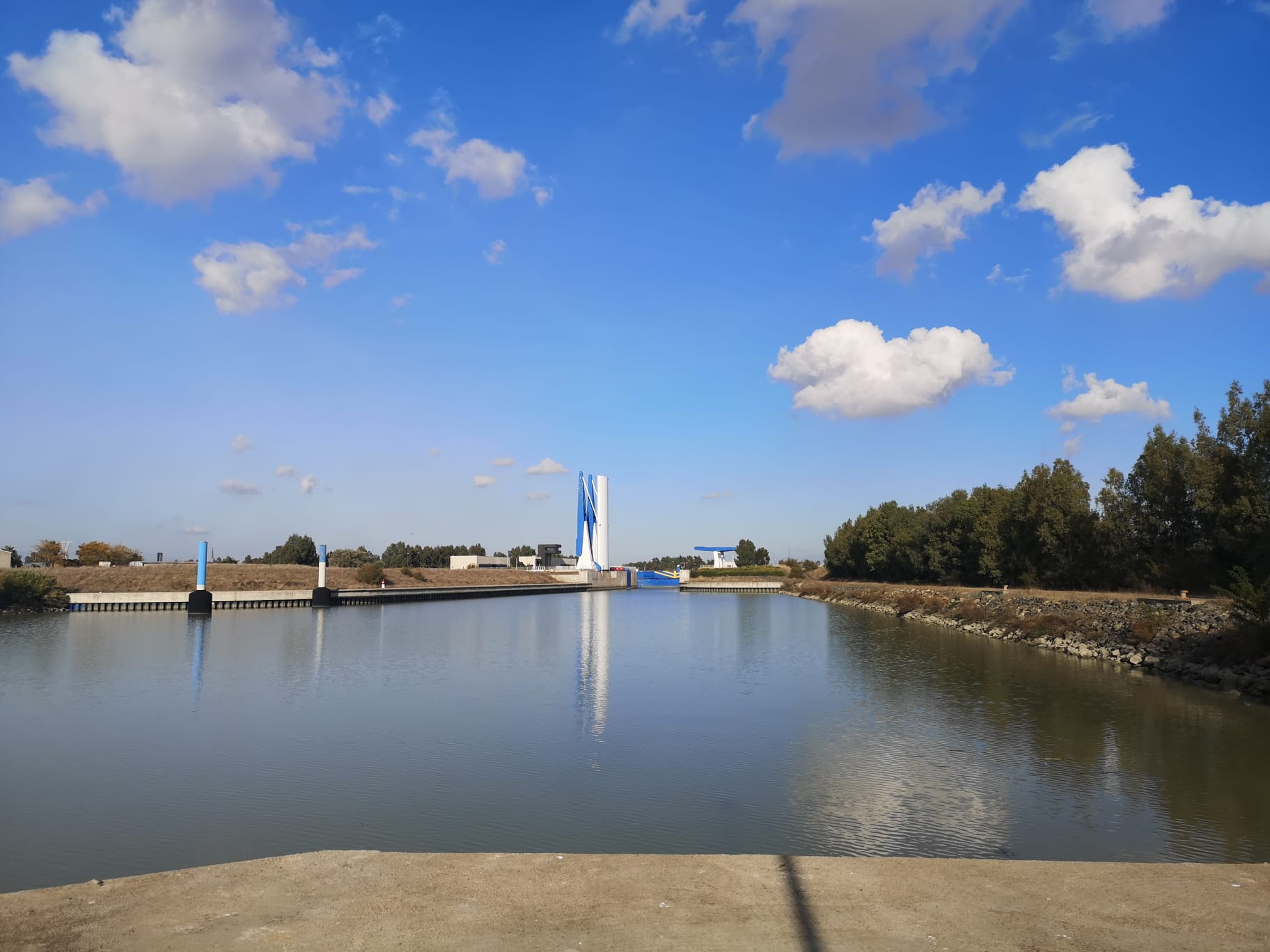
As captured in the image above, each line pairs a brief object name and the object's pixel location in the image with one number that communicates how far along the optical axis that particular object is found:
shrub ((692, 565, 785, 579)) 119.86
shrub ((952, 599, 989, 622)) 39.94
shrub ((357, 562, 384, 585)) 81.75
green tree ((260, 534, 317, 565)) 111.81
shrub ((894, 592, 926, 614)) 51.72
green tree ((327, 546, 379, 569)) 113.50
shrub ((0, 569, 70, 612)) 48.16
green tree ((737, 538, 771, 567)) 157.62
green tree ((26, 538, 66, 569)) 82.81
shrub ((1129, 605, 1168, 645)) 26.22
